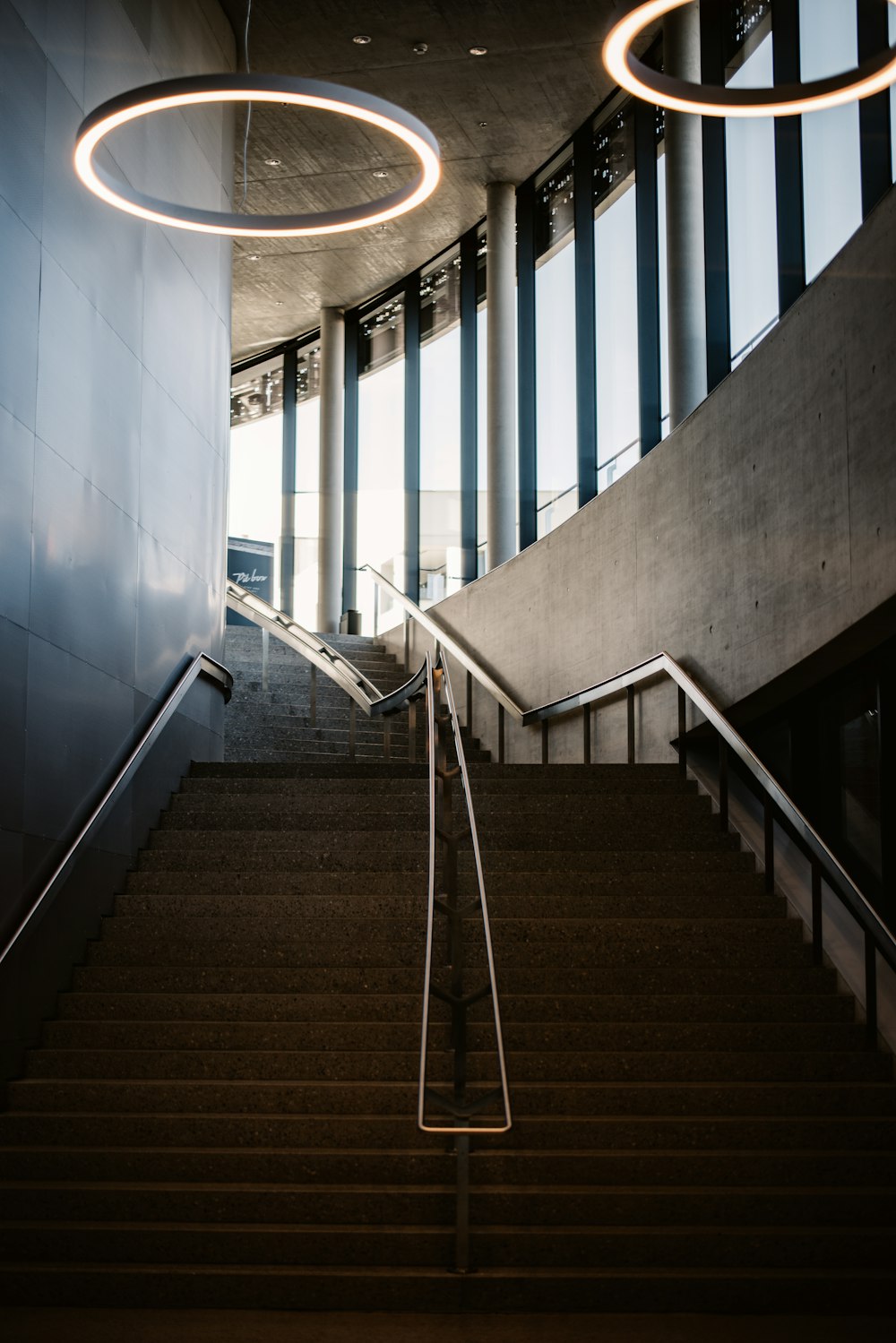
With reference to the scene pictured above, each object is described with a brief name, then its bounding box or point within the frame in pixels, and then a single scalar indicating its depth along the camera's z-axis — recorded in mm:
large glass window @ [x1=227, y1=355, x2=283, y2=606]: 21969
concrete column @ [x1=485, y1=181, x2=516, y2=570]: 15336
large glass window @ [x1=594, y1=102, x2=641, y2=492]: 13508
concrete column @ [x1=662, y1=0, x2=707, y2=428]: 11414
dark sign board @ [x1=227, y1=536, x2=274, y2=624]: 20531
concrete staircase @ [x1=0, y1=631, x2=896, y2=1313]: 5066
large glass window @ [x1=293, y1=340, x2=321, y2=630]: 20578
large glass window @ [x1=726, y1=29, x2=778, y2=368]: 10508
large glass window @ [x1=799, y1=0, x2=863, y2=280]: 8930
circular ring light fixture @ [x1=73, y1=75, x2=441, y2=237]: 5512
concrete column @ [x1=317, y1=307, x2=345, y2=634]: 19875
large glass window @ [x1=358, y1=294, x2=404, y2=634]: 19141
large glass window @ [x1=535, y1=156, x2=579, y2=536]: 14906
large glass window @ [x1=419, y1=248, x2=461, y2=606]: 17625
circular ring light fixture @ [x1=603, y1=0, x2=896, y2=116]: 5566
